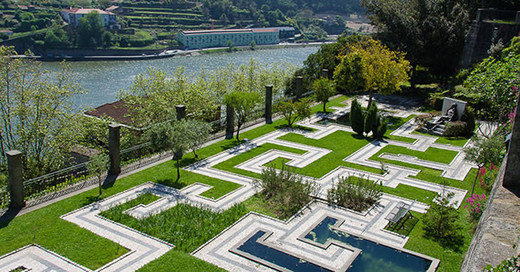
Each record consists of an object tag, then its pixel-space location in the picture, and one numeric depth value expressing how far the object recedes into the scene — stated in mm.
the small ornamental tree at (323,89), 25172
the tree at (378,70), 25125
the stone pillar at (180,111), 18266
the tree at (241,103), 20359
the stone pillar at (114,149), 15578
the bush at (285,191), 13773
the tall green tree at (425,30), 29719
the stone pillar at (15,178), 12719
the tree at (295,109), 22219
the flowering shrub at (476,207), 12501
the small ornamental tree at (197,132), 15927
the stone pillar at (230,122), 20797
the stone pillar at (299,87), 27078
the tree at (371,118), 21031
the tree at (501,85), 15662
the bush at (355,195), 14016
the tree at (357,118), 21359
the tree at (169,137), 15172
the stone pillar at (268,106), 23702
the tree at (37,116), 19000
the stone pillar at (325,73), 30103
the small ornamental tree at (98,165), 13938
